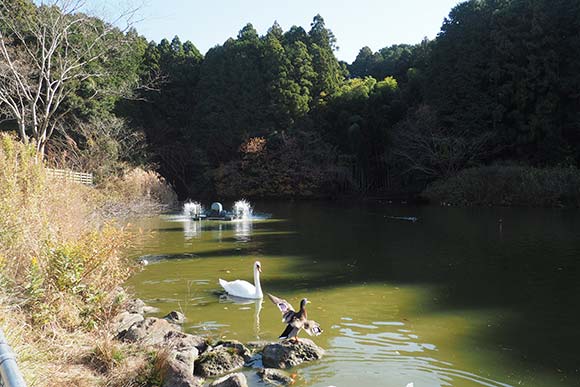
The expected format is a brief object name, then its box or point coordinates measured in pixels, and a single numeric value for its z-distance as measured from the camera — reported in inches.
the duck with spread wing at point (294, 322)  228.5
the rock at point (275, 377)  195.8
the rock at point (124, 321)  225.8
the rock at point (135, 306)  284.5
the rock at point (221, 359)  203.5
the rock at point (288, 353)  211.5
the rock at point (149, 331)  215.5
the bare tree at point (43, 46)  637.3
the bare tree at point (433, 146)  1214.9
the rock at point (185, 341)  214.7
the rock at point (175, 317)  272.9
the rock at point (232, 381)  178.5
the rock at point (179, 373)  174.9
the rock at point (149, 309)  295.3
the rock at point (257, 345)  232.2
